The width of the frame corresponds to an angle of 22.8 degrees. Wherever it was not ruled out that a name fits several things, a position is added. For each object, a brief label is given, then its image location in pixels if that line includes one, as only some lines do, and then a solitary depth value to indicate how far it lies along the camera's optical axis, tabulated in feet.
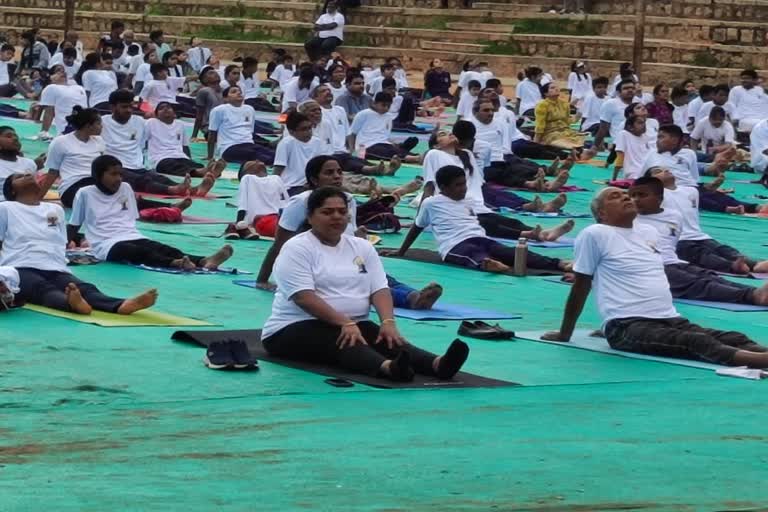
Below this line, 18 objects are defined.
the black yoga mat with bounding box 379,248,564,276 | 50.03
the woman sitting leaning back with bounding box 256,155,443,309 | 41.39
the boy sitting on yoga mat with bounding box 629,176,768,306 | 44.93
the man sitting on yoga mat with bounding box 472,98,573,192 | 72.18
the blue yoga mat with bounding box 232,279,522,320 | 40.81
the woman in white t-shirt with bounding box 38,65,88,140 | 82.99
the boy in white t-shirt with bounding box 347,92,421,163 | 81.15
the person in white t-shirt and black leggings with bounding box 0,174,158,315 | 38.32
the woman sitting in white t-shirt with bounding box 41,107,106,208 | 55.06
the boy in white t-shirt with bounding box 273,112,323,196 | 58.13
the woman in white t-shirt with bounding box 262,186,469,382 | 32.27
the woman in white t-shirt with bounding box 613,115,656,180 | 72.49
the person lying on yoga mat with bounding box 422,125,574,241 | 53.47
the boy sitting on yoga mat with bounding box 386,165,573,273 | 49.39
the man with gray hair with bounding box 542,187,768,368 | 35.65
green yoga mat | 37.42
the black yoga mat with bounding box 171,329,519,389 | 31.55
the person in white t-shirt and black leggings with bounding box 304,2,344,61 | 130.72
